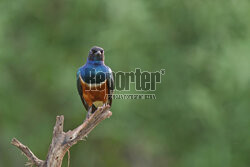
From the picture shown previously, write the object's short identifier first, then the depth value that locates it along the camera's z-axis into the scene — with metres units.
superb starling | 13.43
